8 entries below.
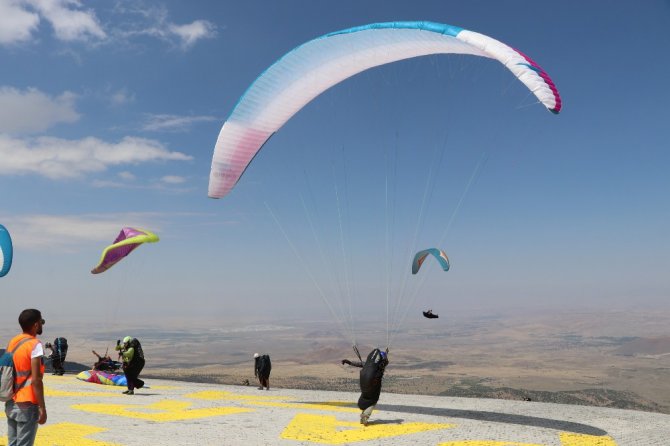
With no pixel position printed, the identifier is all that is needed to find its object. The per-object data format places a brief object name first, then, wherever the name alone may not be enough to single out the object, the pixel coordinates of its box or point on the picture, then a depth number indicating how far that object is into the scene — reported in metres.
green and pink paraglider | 20.42
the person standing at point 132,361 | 15.15
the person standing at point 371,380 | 10.58
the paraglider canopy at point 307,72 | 11.20
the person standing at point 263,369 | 18.72
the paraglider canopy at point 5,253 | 24.86
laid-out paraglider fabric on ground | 18.00
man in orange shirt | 5.33
